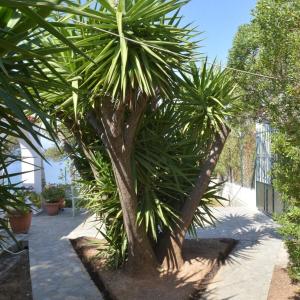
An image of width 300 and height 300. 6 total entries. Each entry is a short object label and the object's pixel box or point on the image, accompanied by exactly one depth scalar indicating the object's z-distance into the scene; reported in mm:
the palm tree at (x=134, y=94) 3303
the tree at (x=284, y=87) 3227
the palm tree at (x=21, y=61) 1380
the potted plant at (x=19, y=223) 7095
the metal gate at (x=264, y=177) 7843
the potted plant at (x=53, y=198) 9437
